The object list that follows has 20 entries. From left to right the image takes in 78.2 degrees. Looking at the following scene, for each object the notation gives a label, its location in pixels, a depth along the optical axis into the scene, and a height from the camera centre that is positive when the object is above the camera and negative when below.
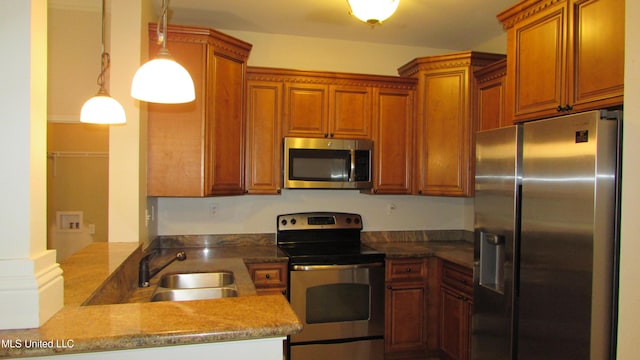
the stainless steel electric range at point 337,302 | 2.88 -0.97
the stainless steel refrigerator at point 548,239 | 1.62 -0.31
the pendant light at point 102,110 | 1.87 +0.28
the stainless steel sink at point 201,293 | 2.04 -0.65
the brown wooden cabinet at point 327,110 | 3.19 +0.50
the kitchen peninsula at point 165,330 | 0.93 -0.40
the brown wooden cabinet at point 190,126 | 2.70 +0.30
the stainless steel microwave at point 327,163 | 3.14 +0.07
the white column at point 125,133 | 2.43 +0.23
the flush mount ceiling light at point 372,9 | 1.84 +0.78
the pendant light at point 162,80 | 1.31 +0.30
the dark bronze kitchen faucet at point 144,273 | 2.06 -0.54
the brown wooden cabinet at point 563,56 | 1.71 +0.58
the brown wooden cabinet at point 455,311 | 2.77 -1.02
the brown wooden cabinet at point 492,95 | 2.88 +0.60
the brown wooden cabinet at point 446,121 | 3.15 +0.42
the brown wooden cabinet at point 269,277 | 2.84 -0.77
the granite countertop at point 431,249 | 2.96 -0.64
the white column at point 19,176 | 1.02 -0.02
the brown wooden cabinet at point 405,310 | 3.05 -1.08
